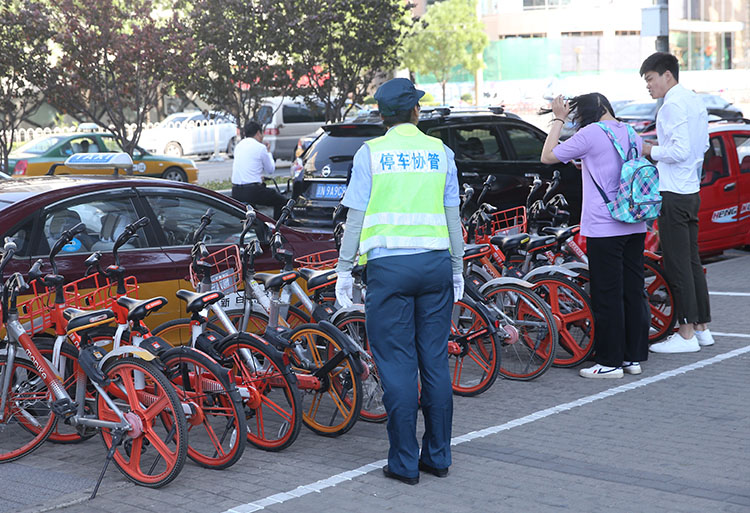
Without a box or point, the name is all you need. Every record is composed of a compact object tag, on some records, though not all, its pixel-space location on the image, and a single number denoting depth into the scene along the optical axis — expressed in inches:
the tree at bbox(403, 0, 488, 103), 2351.1
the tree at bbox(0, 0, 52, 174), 649.6
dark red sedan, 258.4
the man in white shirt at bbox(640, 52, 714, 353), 289.3
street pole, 574.9
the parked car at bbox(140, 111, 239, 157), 1358.3
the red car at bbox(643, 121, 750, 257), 459.8
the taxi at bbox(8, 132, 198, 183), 888.9
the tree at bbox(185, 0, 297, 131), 703.1
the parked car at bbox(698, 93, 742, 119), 1200.2
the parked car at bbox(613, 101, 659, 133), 1069.5
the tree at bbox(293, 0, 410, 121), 709.9
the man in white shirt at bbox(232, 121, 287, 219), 477.4
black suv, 437.4
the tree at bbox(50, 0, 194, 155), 650.2
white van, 1186.6
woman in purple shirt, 268.8
